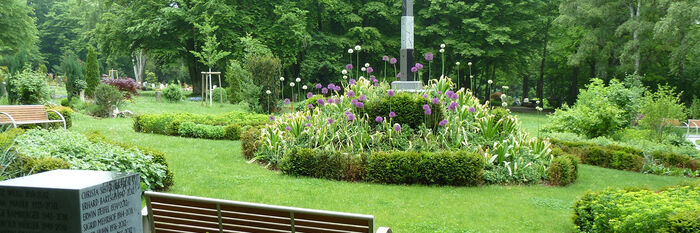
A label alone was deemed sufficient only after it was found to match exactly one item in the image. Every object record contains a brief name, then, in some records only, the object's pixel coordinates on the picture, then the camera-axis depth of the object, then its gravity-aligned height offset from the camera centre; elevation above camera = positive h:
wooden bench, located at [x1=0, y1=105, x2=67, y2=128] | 11.23 -0.82
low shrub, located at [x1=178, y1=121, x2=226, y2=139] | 12.97 -1.33
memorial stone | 2.51 -0.60
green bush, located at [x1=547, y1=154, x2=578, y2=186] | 8.53 -1.56
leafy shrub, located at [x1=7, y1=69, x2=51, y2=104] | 16.73 -0.37
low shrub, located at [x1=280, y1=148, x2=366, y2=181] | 8.45 -1.42
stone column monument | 11.47 +0.75
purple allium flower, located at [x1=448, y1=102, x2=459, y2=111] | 8.83 -0.50
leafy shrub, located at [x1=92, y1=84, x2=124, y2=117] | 17.23 -0.73
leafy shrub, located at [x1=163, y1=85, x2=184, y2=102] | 25.34 -0.80
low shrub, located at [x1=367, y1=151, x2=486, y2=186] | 8.12 -1.41
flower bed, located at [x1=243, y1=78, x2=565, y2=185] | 8.27 -1.11
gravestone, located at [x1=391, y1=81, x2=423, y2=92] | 10.85 -0.20
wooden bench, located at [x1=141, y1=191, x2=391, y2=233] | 3.31 -0.94
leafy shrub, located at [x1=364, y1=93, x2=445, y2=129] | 9.50 -0.61
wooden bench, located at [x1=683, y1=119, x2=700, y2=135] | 16.00 -1.51
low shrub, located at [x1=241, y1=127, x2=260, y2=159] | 10.22 -1.28
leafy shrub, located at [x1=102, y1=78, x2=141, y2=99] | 24.04 -0.35
